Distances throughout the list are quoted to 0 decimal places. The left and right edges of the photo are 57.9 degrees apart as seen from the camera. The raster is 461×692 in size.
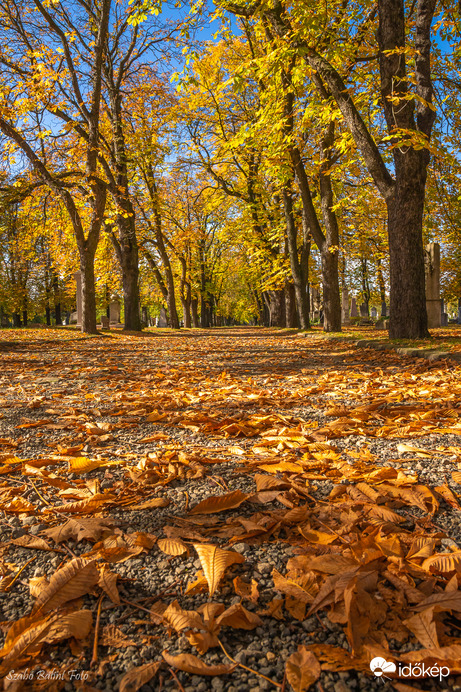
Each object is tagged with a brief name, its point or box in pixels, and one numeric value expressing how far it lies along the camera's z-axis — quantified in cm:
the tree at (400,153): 748
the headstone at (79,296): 1758
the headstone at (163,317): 3862
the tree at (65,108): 1162
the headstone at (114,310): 2563
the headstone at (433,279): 1510
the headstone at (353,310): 3098
